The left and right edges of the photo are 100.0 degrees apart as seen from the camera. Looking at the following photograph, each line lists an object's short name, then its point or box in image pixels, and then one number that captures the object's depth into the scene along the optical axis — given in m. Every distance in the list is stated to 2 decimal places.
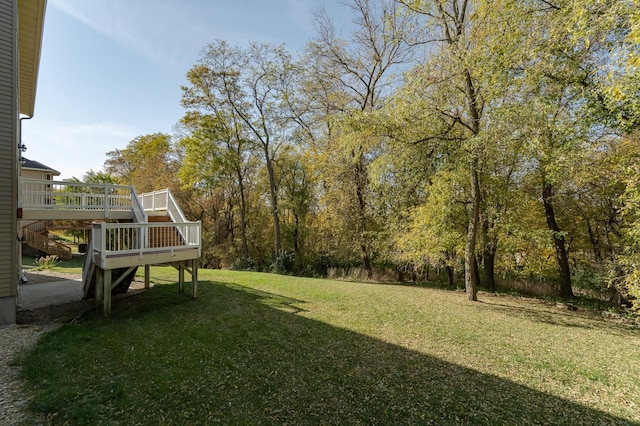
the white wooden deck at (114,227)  5.90
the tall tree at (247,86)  16.91
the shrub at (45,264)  12.20
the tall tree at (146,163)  21.28
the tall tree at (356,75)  14.32
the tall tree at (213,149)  18.03
